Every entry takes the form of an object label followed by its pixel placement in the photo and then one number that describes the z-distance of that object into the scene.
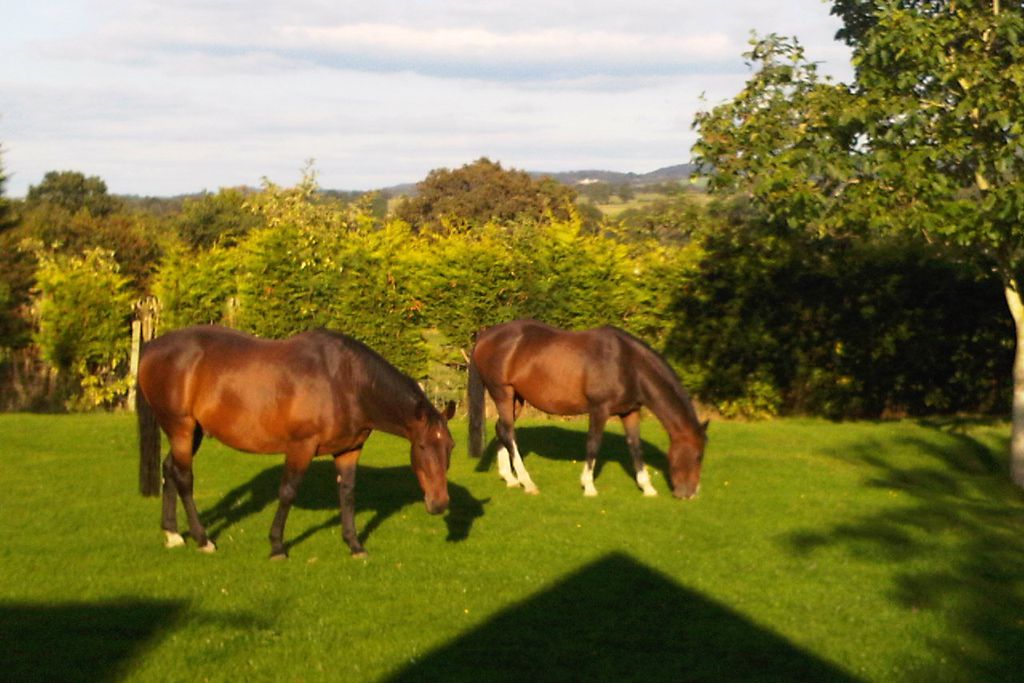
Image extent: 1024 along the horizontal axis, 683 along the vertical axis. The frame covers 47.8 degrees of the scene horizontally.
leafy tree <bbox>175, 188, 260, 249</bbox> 50.90
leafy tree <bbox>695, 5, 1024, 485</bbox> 15.02
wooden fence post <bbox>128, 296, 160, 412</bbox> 23.78
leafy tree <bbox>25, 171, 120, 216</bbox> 68.01
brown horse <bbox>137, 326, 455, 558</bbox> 11.22
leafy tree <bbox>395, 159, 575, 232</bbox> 66.38
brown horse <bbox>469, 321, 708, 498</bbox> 14.47
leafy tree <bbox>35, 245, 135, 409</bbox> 23.09
